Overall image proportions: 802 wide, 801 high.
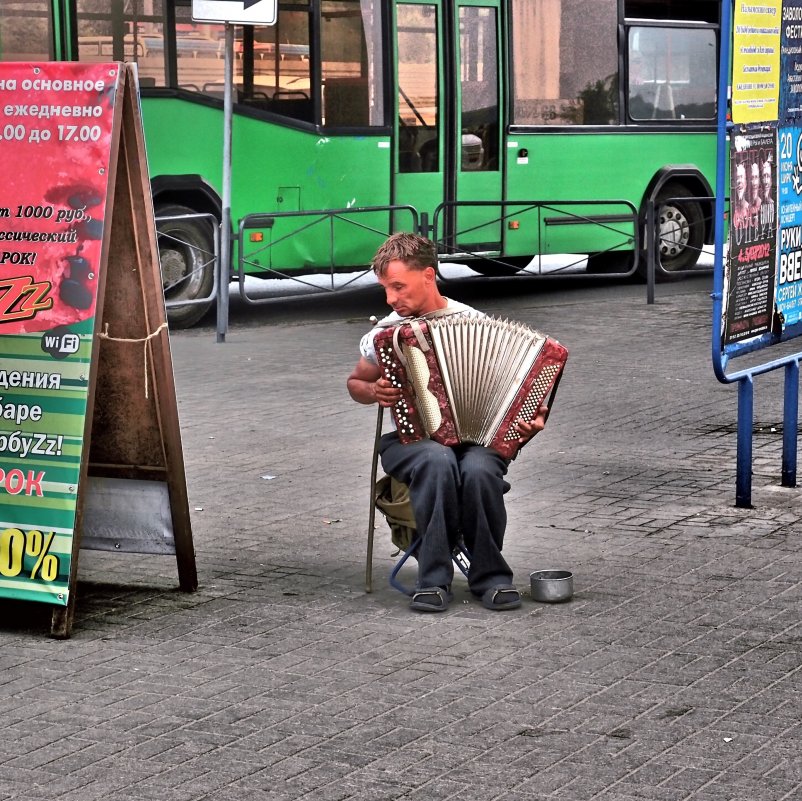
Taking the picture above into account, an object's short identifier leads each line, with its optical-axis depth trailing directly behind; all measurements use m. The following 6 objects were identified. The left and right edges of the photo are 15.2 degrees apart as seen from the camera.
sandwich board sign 10.28
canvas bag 11.16
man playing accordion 10.68
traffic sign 22.23
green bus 24.96
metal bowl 10.76
